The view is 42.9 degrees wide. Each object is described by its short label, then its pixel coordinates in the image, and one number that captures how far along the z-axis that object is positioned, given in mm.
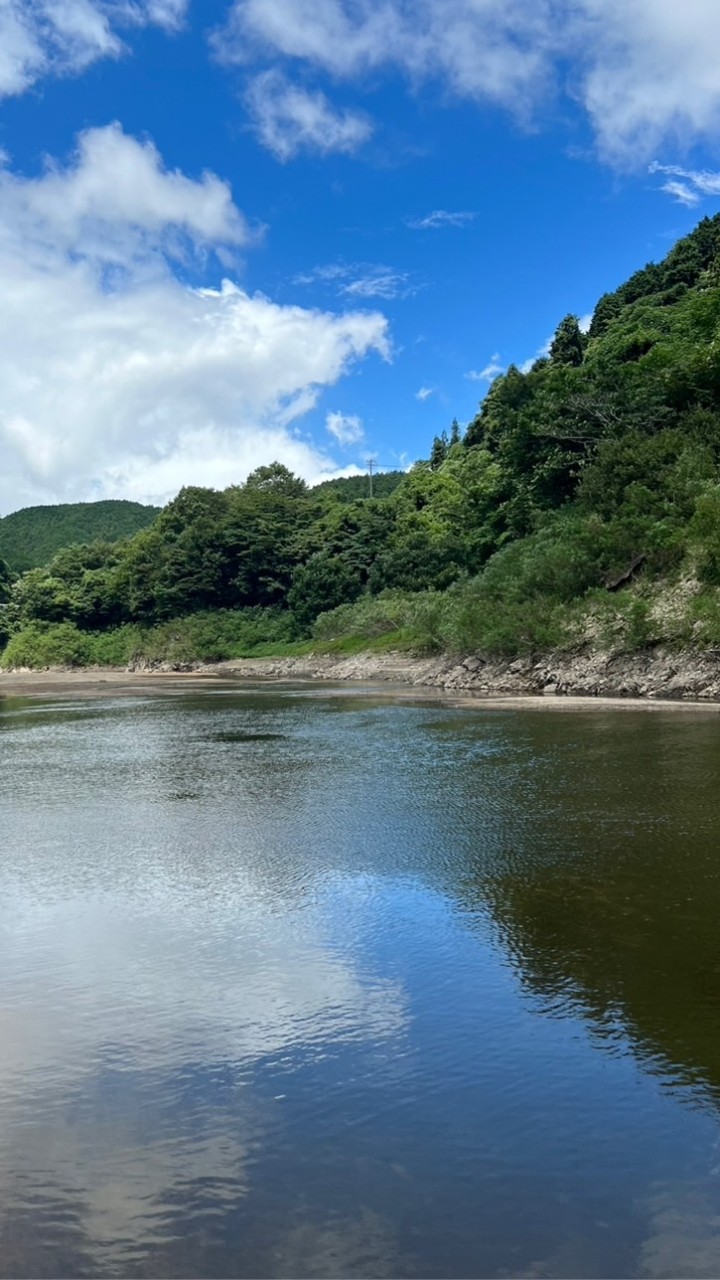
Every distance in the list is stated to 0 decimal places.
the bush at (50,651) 86938
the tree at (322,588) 76750
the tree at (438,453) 109062
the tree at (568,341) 88250
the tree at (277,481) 99562
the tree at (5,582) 110025
